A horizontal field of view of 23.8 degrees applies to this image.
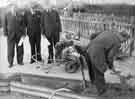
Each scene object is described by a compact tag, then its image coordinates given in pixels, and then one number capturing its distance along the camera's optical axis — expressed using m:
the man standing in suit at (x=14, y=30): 4.21
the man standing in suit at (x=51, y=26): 3.93
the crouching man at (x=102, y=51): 3.60
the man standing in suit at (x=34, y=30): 4.07
